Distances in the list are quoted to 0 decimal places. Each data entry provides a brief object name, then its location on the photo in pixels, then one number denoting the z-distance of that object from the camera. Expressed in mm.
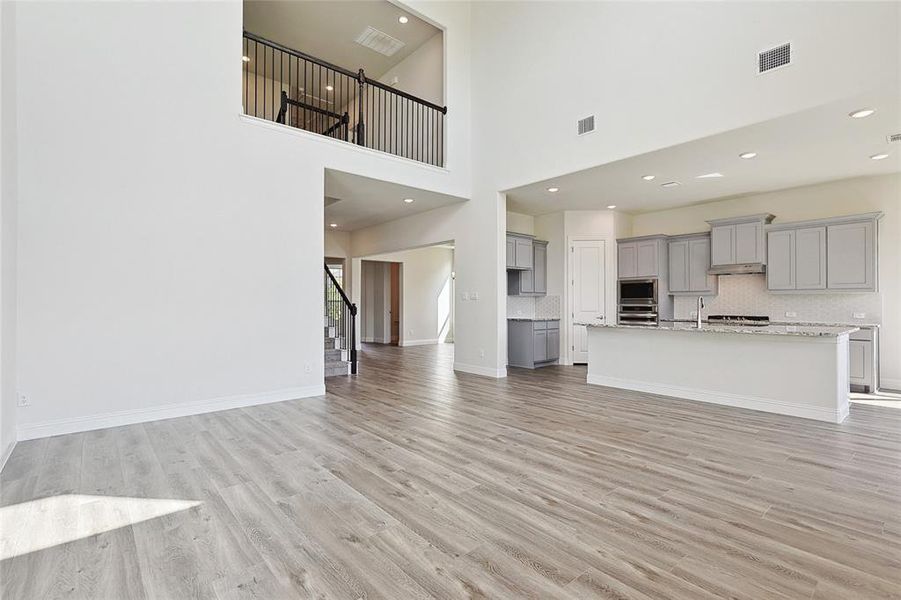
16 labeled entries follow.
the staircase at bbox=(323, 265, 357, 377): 6926
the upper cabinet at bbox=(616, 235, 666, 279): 7613
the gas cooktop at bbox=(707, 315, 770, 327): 6592
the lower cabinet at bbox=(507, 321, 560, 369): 7598
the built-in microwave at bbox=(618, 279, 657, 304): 7684
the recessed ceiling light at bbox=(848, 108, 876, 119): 3828
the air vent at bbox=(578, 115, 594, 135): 5398
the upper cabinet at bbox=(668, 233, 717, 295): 7281
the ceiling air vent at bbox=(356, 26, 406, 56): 7723
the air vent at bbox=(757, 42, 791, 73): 3883
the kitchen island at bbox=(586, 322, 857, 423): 4227
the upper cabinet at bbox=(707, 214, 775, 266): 6535
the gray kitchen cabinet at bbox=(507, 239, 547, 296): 8141
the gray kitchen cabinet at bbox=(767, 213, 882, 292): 5699
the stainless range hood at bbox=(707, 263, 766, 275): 6570
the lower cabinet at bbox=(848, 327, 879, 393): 5512
